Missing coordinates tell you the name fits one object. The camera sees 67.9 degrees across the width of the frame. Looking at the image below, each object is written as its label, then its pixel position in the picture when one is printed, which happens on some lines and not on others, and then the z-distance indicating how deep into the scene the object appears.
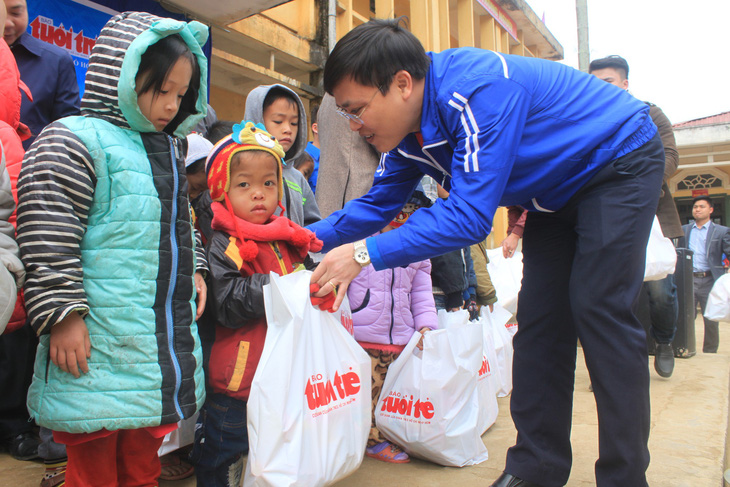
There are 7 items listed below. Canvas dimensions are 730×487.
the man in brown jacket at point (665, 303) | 4.09
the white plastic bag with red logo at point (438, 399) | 2.44
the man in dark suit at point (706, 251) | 7.82
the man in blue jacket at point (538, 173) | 1.68
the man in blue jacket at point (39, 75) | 2.49
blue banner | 3.97
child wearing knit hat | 1.87
